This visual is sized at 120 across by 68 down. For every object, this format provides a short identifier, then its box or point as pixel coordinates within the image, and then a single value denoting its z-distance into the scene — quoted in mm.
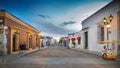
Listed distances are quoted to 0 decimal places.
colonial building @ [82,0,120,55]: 9430
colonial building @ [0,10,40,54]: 9384
